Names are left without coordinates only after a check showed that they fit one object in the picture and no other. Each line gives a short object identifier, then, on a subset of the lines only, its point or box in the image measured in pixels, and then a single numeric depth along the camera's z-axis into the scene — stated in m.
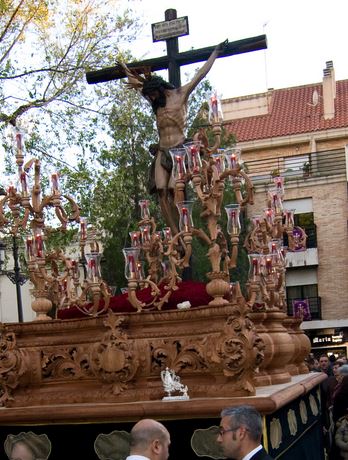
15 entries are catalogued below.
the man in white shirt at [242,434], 4.08
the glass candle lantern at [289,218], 8.59
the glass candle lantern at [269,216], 7.97
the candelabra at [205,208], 5.83
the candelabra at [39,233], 6.23
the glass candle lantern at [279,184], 8.30
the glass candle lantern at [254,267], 7.07
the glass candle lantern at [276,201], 8.12
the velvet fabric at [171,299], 6.31
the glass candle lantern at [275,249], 7.79
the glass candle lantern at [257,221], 8.02
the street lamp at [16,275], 15.80
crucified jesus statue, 7.23
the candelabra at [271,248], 7.33
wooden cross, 7.80
